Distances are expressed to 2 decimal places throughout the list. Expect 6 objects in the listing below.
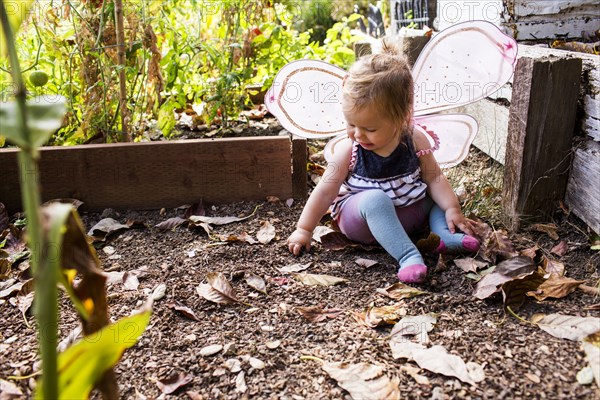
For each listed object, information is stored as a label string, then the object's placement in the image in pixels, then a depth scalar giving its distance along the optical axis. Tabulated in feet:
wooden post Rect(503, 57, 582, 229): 6.60
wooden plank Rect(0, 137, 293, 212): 8.31
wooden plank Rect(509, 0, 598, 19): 8.80
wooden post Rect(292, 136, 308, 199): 8.33
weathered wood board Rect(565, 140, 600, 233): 6.58
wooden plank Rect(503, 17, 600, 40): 8.95
